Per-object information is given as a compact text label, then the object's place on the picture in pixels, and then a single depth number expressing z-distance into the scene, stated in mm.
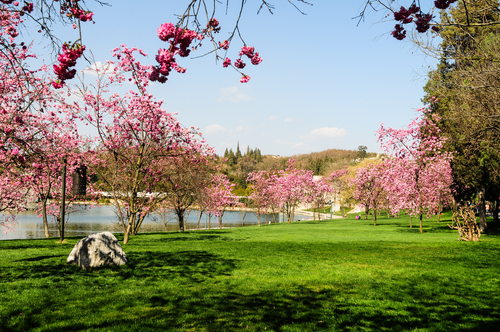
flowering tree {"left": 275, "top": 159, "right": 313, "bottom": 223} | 47531
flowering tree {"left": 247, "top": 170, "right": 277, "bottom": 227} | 42412
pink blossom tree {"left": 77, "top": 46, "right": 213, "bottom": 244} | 18000
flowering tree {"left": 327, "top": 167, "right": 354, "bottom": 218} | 70312
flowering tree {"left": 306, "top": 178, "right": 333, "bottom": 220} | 50031
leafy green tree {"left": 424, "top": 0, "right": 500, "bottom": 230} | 13010
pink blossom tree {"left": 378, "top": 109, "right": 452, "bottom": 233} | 25344
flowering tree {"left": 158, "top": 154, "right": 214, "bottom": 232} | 24219
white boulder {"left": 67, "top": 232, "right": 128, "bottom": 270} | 10305
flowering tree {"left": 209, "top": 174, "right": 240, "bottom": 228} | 39156
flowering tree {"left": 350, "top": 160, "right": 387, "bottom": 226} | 39031
